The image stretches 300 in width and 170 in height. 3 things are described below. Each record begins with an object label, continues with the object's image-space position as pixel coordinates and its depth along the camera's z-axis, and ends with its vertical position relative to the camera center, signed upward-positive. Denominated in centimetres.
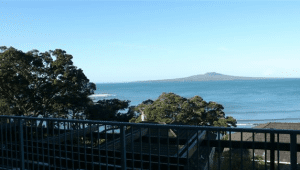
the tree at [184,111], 2562 -312
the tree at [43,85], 2302 -40
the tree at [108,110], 2400 -277
